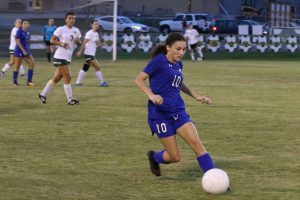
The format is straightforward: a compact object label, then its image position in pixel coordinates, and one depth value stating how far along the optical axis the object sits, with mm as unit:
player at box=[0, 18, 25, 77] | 27931
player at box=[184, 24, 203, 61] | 42312
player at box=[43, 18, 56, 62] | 39606
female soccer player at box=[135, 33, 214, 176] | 9422
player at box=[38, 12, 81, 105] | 18703
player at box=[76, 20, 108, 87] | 24775
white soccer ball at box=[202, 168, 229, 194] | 9070
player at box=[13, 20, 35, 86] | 24203
